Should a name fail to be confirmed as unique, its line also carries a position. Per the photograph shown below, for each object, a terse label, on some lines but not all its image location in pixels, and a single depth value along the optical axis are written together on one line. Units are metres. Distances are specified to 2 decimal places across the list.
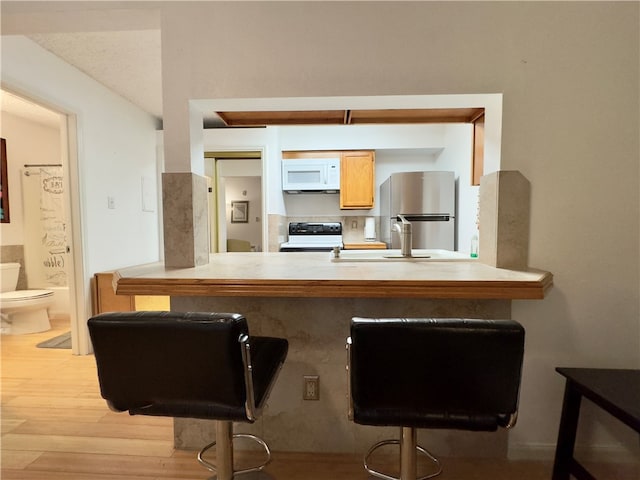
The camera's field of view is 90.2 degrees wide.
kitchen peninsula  1.46
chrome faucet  1.87
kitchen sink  1.70
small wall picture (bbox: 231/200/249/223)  4.41
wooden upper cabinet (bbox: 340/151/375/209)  4.03
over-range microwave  3.95
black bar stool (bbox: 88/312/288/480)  0.85
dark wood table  1.12
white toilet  3.06
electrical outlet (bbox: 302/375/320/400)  1.53
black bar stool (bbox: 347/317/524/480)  0.82
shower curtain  3.62
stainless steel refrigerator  3.39
